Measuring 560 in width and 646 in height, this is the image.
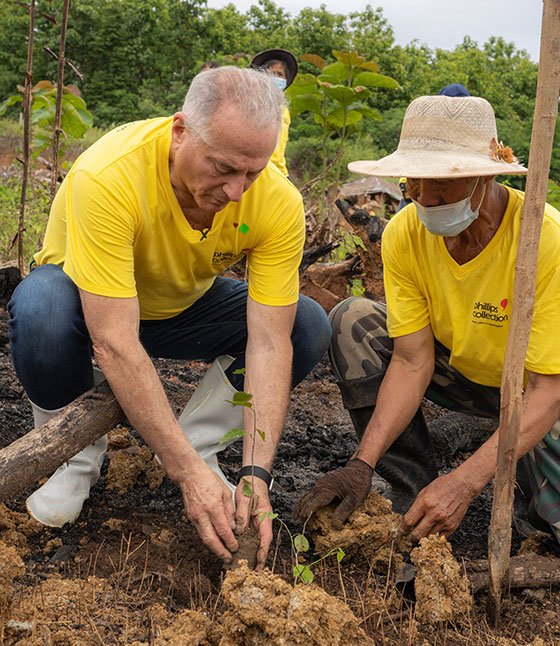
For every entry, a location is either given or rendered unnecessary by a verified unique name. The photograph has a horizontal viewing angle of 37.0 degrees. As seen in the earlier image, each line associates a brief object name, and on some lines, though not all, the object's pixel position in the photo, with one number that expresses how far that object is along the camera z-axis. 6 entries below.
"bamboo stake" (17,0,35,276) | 4.36
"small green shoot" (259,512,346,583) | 2.07
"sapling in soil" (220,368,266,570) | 2.27
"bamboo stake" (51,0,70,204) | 4.38
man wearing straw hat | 2.42
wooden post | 1.89
